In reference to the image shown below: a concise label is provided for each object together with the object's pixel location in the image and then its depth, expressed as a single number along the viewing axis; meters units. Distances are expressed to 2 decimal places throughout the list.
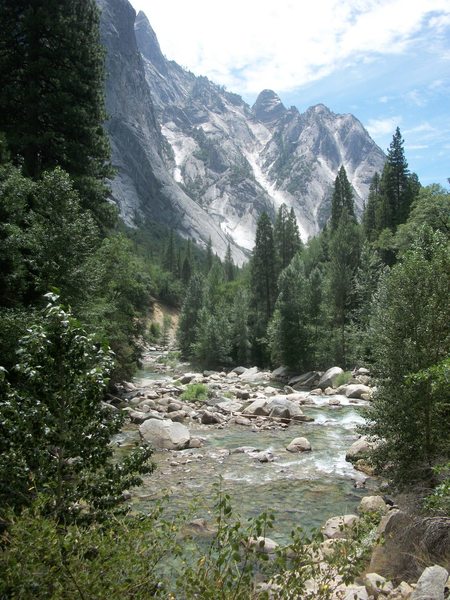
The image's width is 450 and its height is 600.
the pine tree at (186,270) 128.03
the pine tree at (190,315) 64.62
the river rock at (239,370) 47.49
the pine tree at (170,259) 133.76
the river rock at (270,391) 33.05
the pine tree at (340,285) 42.44
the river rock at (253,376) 42.09
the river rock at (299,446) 18.36
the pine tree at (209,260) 138.50
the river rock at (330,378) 35.12
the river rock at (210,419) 23.48
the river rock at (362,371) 35.33
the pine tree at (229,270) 126.25
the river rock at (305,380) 38.03
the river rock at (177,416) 23.57
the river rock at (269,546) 9.73
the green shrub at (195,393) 29.31
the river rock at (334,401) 28.27
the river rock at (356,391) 29.77
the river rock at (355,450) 16.46
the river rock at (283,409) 24.27
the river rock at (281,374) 43.12
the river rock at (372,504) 11.54
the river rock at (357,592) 6.90
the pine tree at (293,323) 43.22
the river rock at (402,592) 6.95
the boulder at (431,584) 5.94
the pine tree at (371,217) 61.73
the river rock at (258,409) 25.25
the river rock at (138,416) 21.88
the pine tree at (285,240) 75.19
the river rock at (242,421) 23.34
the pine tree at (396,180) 59.12
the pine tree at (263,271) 59.69
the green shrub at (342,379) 34.28
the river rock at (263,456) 16.98
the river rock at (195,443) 18.81
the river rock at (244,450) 18.11
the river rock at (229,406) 26.42
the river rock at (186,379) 38.80
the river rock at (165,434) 18.42
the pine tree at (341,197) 77.94
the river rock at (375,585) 7.27
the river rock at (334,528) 10.15
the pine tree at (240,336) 53.97
